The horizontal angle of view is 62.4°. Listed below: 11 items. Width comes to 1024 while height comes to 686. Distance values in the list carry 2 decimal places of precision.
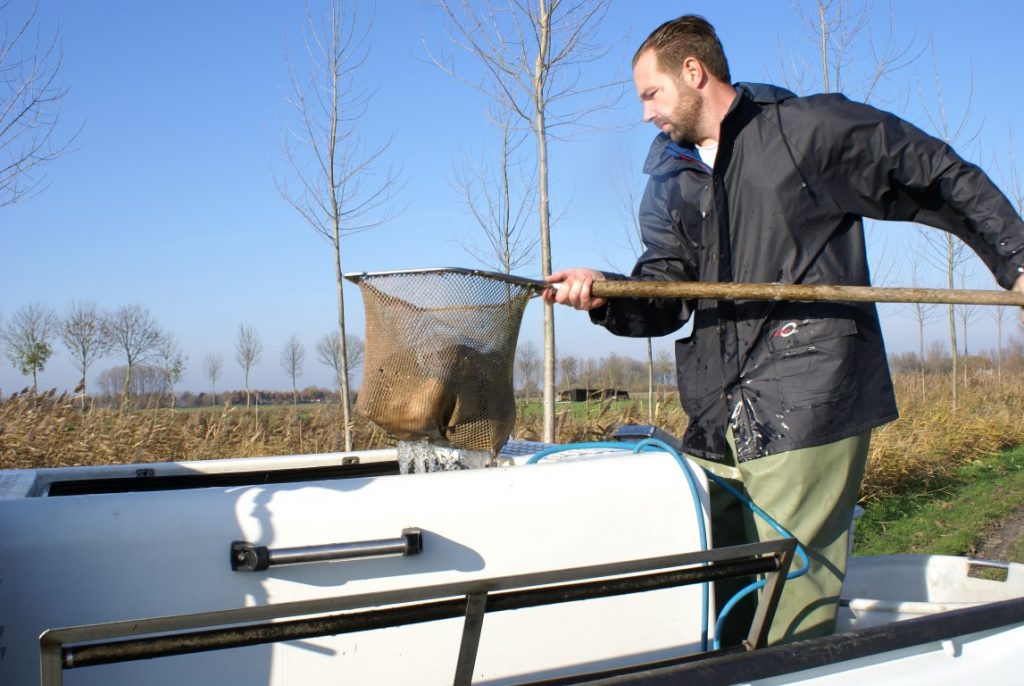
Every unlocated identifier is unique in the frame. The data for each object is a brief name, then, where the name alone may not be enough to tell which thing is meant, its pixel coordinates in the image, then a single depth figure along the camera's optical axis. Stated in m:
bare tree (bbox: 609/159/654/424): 10.59
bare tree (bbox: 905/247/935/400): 17.25
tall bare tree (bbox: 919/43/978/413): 12.68
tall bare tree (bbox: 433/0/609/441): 6.94
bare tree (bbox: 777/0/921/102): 9.52
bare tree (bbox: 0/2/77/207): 6.71
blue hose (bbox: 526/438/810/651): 2.21
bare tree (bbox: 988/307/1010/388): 18.34
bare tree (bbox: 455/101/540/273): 10.11
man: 2.39
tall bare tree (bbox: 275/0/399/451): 8.66
